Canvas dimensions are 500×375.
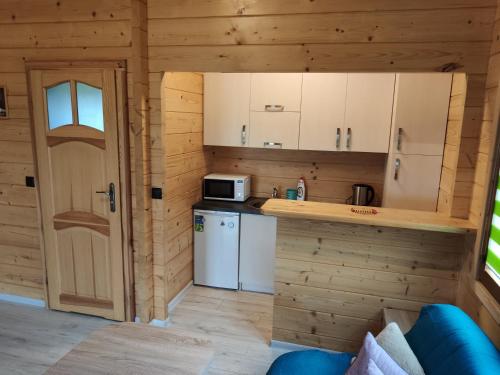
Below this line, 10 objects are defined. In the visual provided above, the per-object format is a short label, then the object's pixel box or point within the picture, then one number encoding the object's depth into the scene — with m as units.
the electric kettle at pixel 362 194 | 3.42
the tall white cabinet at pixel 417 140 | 2.81
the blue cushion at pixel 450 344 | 1.34
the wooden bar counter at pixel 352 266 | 2.27
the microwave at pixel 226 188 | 3.55
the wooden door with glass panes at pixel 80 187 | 2.69
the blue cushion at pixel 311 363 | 1.85
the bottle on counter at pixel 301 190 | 3.63
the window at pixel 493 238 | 1.75
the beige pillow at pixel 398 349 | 1.54
